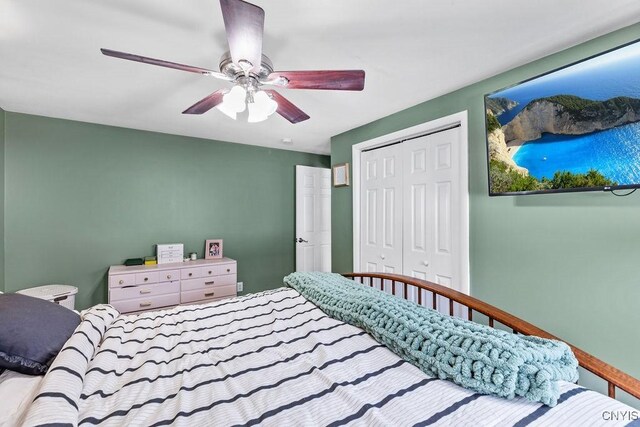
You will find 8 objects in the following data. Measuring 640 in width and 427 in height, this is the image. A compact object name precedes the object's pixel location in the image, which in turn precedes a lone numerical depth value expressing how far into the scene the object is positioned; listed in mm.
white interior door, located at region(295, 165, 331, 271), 4109
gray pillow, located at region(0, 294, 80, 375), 960
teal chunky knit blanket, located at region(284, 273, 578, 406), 803
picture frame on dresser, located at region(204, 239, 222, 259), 3537
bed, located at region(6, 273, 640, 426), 756
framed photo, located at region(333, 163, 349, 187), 3307
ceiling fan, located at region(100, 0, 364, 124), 1099
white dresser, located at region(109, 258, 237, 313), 2789
